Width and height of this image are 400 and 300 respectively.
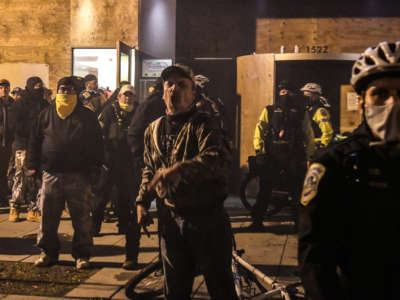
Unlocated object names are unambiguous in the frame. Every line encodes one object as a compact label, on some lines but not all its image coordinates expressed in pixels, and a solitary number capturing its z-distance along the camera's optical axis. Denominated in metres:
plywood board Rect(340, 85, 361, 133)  12.30
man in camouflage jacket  3.76
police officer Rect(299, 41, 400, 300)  2.17
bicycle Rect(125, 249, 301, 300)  4.47
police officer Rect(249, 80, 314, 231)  9.05
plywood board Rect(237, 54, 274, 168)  11.87
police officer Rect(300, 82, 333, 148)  9.45
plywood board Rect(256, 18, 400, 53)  12.76
